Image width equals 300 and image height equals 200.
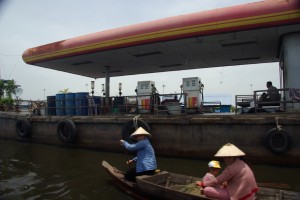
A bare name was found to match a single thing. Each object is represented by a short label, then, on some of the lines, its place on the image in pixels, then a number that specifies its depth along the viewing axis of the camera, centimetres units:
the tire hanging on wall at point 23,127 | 1551
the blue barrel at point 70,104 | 1504
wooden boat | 535
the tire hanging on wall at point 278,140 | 902
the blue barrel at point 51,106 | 1622
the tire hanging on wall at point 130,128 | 1123
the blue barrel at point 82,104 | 1469
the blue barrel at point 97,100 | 1477
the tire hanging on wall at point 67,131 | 1338
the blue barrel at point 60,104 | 1546
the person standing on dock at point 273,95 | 1084
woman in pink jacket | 452
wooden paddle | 637
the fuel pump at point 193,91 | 1384
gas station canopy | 1043
